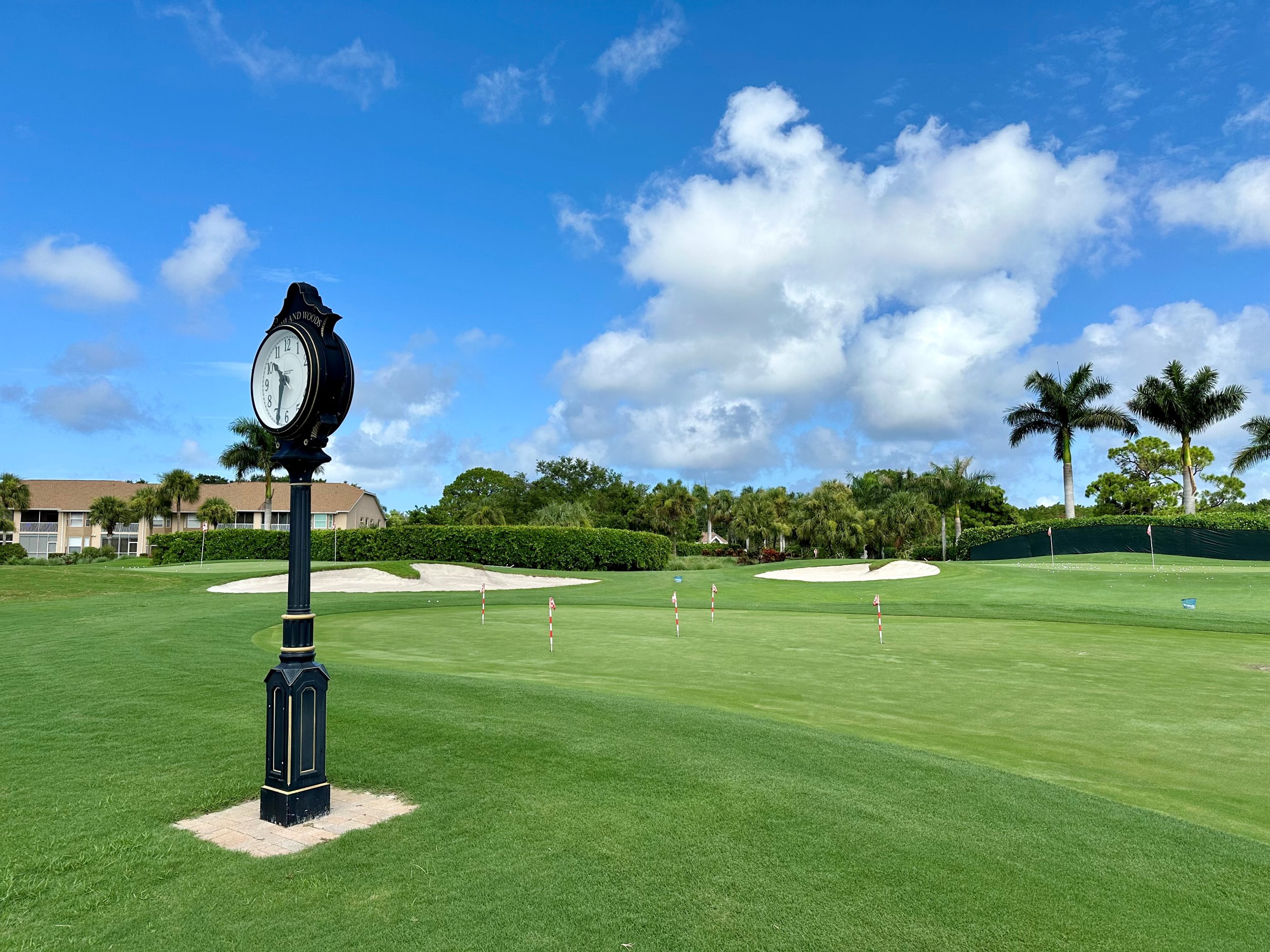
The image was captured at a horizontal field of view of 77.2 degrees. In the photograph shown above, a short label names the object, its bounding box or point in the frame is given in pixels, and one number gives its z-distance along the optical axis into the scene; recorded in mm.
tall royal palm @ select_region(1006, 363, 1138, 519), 53156
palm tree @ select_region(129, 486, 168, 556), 71000
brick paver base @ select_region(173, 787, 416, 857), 4852
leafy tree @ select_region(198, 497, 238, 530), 67062
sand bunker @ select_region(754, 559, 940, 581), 37244
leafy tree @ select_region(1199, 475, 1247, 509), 76875
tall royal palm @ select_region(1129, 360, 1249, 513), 52250
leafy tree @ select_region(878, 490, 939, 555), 62344
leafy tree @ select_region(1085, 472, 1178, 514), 74375
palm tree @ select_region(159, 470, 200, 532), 69875
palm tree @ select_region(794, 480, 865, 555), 63938
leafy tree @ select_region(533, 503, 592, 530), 60250
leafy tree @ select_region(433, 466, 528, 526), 90438
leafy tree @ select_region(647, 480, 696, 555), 78312
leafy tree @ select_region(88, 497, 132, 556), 70812
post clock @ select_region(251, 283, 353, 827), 5254
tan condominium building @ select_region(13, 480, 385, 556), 77875
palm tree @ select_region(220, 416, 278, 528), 65375
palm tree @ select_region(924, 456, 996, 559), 61250
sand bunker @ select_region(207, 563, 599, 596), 30938
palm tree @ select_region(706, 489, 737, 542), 90188
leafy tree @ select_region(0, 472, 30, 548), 68438
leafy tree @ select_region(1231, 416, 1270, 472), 54500
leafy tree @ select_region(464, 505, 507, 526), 66125
